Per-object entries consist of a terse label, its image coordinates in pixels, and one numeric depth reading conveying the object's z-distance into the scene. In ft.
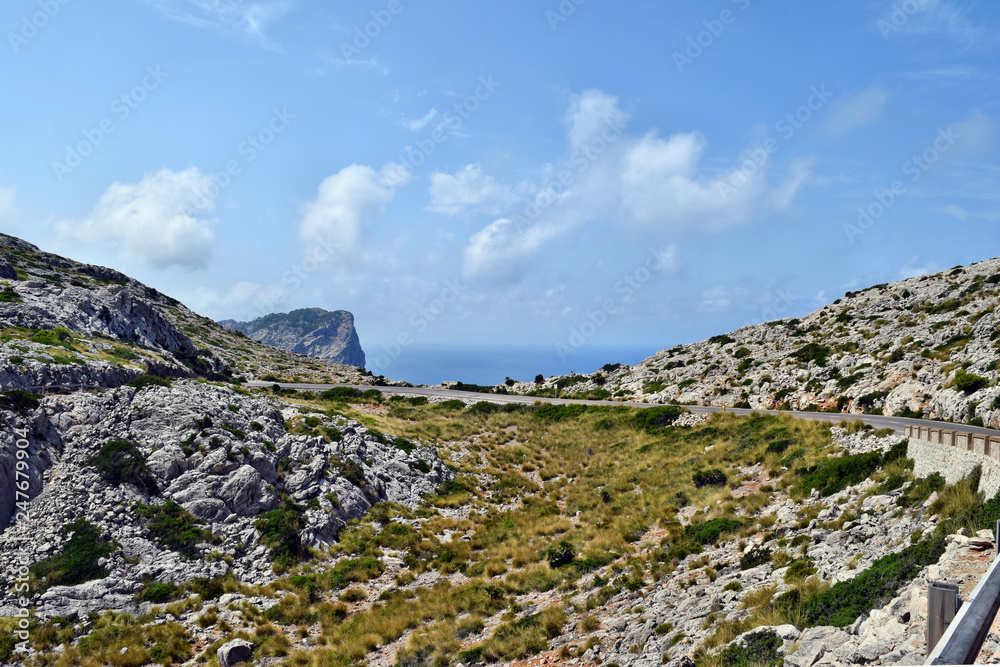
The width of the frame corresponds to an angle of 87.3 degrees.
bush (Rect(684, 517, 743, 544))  68.80
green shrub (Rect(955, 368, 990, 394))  104.74
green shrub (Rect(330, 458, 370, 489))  107.65
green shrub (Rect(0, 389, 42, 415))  80.26
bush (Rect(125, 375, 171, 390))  100.78
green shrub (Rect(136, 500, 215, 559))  77.87
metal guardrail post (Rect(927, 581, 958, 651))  20.90
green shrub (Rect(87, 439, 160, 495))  82.38
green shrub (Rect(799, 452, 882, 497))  70.64
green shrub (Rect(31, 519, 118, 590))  67.26
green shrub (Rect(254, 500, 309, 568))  83.05
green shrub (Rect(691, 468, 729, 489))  94.30
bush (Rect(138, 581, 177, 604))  69.51
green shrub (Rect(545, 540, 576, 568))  75.97
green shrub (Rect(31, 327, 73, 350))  103.09
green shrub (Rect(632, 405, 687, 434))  148.56
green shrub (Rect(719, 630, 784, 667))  36.01
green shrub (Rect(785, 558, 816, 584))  48.21
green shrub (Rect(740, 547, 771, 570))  56.13
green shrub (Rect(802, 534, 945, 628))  36.88
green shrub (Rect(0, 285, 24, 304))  120.72
